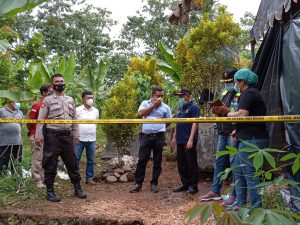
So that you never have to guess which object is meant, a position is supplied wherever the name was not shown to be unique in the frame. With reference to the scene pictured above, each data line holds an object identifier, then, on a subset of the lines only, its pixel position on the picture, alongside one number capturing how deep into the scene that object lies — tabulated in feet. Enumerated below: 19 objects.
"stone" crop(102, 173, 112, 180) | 21.89
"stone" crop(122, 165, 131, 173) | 22.71
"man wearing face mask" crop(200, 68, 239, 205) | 14.70
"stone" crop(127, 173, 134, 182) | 21.89
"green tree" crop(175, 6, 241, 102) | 24.61
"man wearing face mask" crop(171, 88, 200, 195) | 17.54
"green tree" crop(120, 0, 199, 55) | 70.13
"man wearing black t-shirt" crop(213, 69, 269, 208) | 11.95
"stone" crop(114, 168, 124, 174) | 22.33
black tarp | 11.39
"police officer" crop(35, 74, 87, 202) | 15.94
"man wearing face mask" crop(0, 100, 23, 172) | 19.86
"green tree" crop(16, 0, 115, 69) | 66.39
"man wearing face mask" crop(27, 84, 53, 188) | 18.47
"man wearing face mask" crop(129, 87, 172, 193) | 18.15
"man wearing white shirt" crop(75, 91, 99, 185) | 20.18
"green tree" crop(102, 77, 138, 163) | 24.81
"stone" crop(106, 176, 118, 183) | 21.37
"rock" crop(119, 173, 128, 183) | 21.59
